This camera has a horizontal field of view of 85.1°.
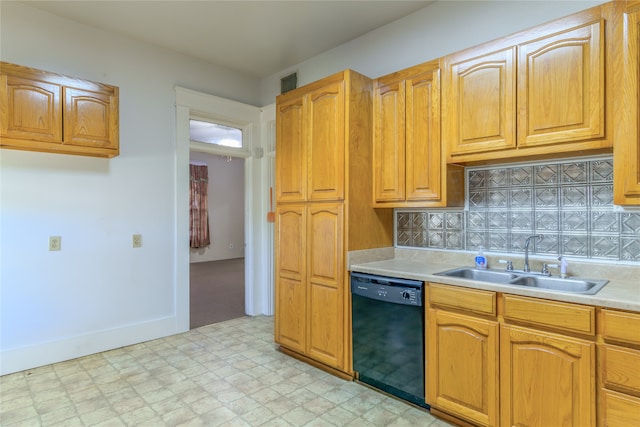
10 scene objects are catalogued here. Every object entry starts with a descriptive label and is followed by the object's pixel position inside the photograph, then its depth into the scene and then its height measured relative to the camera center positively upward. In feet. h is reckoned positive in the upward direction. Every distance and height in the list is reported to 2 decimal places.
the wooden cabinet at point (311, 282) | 9.16 -1.98
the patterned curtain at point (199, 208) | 29.96 +0.38
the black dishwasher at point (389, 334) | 7.55 -2.83
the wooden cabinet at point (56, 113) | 8.64 +2.66
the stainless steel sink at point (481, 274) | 7.80 -1.46
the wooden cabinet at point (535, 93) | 6.17 +2.34
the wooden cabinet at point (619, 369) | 5.08 -2.37
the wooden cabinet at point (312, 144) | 9.18 +1.94
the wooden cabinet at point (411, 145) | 8.26 +1.68
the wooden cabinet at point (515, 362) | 5.46 -2.64
